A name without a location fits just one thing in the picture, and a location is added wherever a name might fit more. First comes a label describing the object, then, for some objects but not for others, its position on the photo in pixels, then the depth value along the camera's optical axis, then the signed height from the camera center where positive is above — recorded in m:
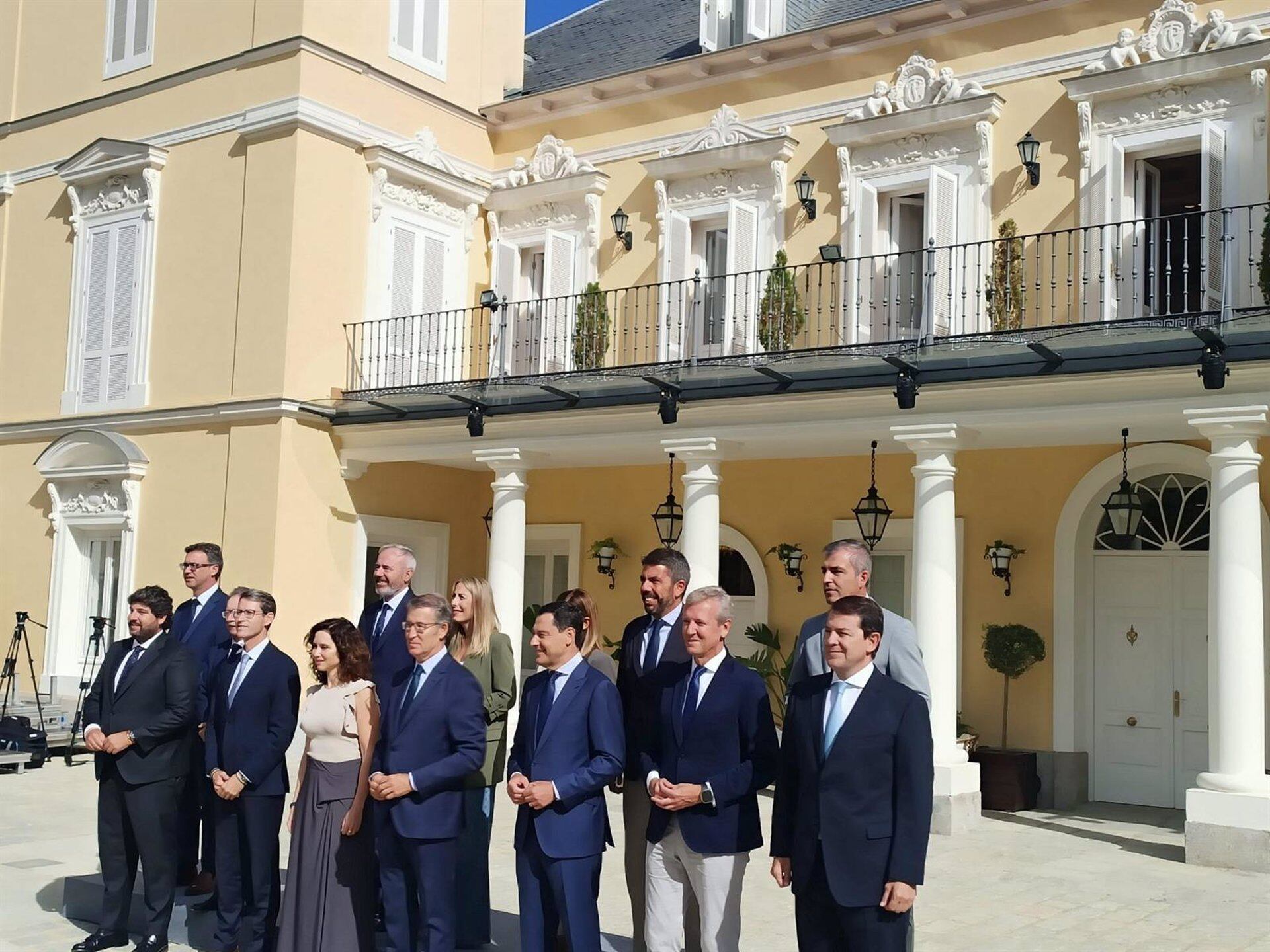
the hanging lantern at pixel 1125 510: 12.09 +0.66
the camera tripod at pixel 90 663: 13.15 -1.30
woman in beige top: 6.01 -1.10
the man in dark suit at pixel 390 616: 7.29 -0.29
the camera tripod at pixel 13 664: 14.41 -1.25
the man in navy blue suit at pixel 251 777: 6.53 -1.04
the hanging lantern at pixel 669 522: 14.88 +0.54
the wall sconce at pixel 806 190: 14.42 +4.07
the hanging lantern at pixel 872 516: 13.46 +0.60
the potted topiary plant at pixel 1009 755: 12.60 -1.63
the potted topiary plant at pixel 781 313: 13.96 +2.68
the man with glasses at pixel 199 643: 7.42 -0.49
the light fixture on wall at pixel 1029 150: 13.08 +4.12
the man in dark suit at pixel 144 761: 6.76 -1.04
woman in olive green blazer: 6.77 -0.77
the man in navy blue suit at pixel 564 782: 5.54 -0.87
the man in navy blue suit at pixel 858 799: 4.58 -0.76
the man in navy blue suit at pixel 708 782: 5.31 -0.83
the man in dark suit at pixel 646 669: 5.93 -0.44
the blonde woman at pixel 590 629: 6.68 -0.30
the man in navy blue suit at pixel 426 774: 5.79 -0.89
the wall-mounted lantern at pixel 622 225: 15.97 +4.01
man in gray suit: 5.47 -0.23
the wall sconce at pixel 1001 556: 13.55 +0.24
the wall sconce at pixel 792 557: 14.98 +0.18
